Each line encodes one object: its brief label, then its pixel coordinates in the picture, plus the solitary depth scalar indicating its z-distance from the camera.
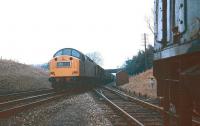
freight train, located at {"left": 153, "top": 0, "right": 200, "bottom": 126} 5.03
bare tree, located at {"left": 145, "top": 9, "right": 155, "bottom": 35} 75.10
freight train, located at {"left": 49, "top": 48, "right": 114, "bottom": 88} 29.42
